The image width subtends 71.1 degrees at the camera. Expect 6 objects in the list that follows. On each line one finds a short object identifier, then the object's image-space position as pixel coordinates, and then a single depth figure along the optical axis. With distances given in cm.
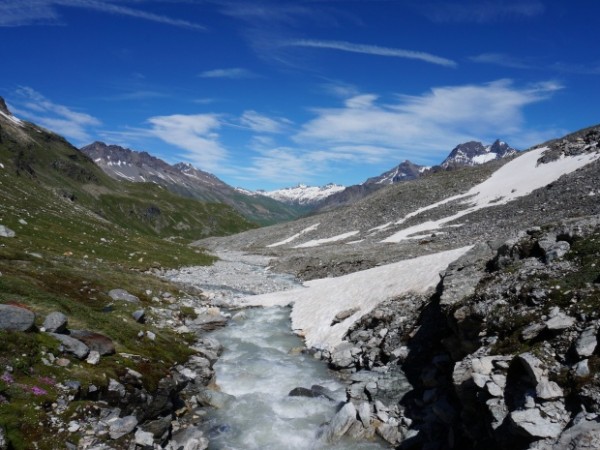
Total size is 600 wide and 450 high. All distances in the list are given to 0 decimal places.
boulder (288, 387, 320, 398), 2256
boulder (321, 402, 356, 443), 1845
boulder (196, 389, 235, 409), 2112
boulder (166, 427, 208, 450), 1705
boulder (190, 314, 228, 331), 3541
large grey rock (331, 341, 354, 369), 2639
